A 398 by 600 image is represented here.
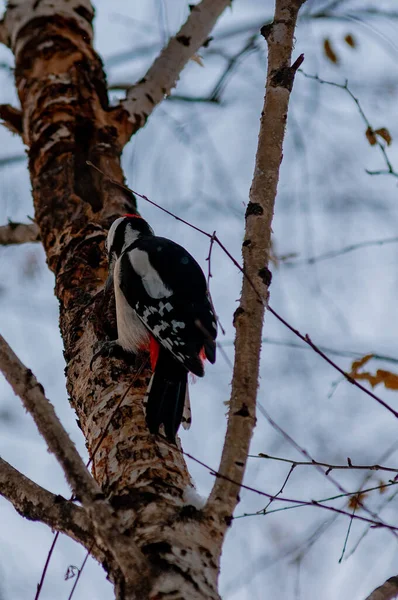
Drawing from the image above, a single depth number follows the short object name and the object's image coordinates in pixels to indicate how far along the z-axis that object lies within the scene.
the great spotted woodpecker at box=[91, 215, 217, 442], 5.64
